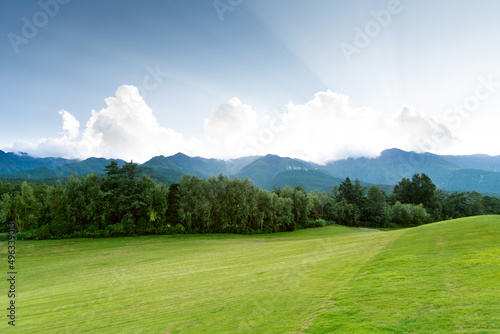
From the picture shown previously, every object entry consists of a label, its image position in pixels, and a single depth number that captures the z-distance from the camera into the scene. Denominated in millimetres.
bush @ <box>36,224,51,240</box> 40641
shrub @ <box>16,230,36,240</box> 40375
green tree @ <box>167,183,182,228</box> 53341
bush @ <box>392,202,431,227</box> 86750
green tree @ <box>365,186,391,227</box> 87250
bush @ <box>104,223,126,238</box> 44531
